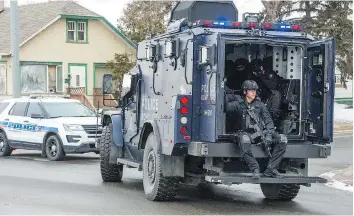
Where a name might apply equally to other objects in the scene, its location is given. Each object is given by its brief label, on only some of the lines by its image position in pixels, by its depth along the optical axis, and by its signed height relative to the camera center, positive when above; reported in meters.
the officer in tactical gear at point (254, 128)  10.18 -0.69
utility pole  25.41 +0.77
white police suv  18.42 -1.22
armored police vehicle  10.30 -0.26
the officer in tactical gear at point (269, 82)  11.22 -0.04
